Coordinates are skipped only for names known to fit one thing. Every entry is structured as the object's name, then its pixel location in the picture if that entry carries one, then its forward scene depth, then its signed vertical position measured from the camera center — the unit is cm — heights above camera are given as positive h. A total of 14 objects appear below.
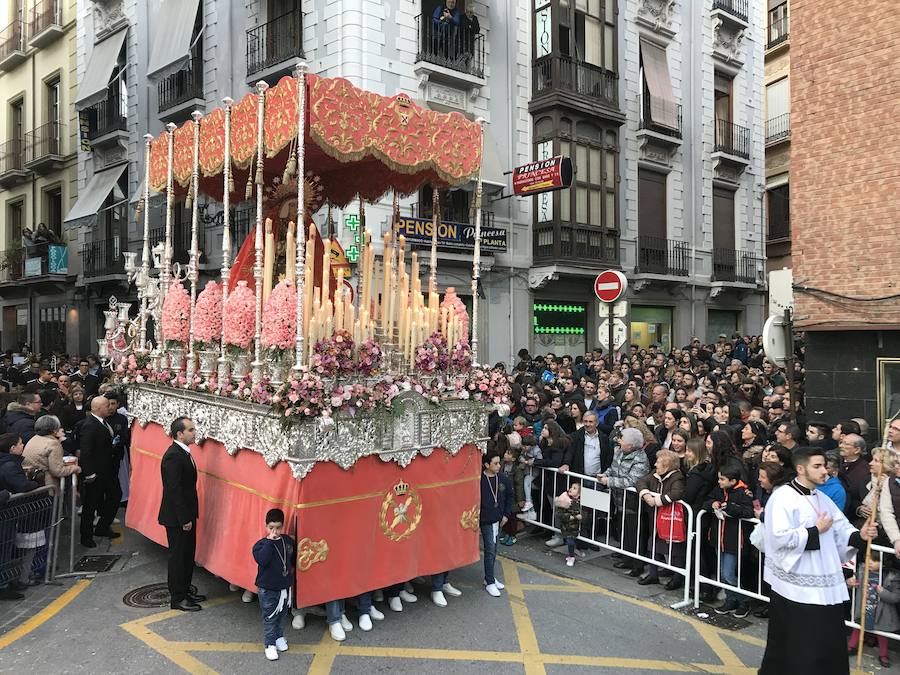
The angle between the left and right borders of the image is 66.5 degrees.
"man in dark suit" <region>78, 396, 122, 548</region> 799 -156
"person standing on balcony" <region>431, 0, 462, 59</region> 1717 +779
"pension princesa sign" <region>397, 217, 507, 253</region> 1606 +247
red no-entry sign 1107 +78
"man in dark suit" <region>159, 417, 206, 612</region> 614 -155
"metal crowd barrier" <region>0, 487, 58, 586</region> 644 -184
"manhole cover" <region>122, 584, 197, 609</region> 646 -250
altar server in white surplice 445 -159
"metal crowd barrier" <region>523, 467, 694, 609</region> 679 -208
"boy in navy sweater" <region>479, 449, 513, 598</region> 674 -177
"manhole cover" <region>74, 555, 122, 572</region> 743 -249
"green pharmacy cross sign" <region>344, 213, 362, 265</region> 1479 +231
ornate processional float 574 -44
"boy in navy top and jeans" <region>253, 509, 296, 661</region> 525 -185
